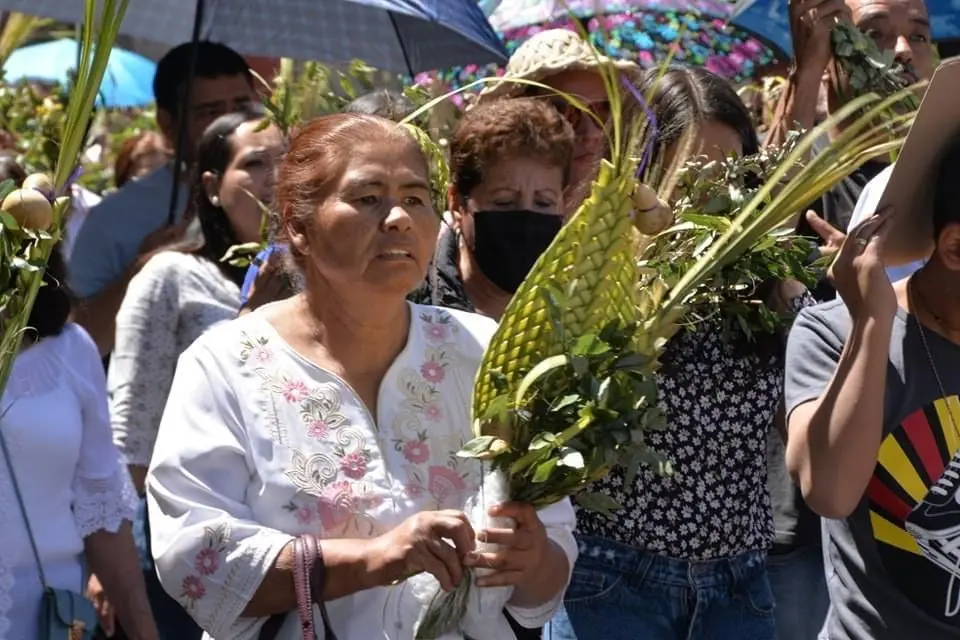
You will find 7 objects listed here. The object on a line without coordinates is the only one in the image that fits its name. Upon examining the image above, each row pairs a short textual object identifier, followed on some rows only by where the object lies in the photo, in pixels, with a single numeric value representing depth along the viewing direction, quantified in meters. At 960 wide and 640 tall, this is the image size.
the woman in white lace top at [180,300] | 9.46
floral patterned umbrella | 11.92
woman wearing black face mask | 7.76
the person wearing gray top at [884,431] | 6.06
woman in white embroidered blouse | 5.76
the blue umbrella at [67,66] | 19.90
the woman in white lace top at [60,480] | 7.65
